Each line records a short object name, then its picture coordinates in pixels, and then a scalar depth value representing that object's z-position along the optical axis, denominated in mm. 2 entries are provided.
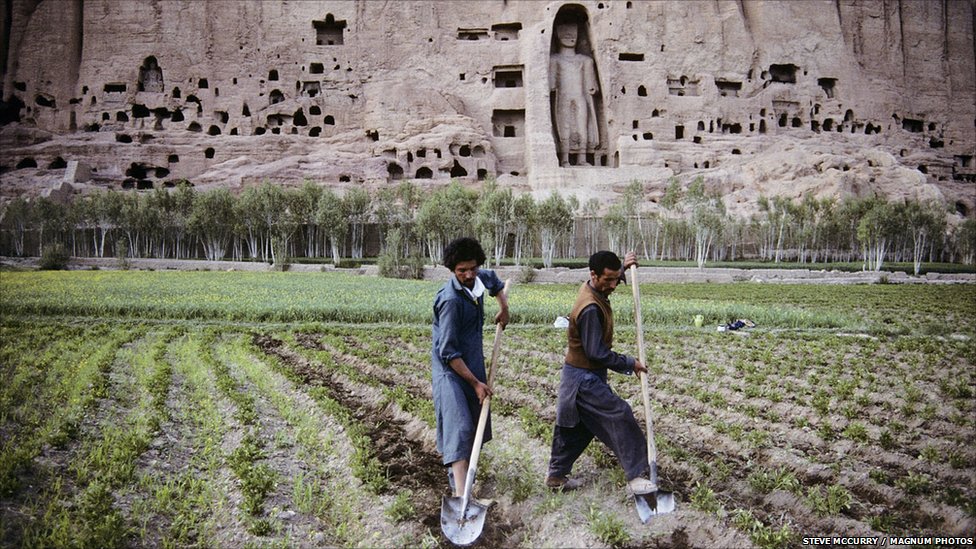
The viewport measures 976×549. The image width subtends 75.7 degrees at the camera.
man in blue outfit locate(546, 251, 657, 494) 5523
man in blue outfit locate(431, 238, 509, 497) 5555
